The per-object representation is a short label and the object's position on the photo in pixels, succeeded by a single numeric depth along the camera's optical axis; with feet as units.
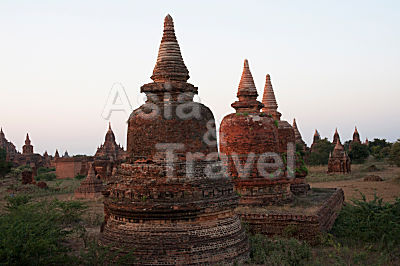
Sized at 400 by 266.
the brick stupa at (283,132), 62.64
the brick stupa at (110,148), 195.08
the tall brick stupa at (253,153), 51.03
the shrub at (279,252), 32.21
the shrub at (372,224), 41.16
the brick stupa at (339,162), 135.03
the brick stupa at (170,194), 28.84
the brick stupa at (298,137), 133.85
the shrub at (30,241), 24.41
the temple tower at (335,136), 207.26
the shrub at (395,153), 133.44
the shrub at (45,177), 163.08
